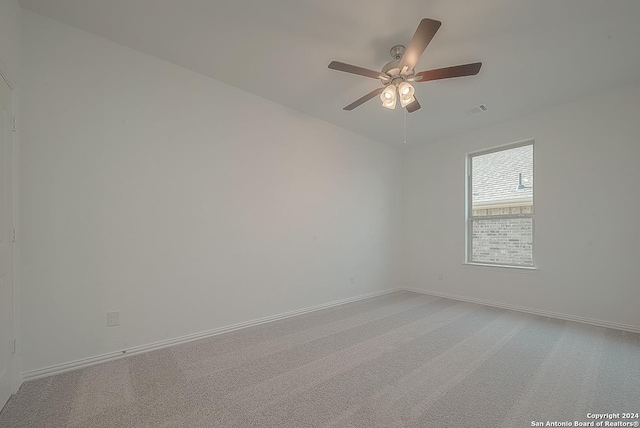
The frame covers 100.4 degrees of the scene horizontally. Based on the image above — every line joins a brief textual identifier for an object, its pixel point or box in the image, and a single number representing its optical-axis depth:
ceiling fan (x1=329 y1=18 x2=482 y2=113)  1.82
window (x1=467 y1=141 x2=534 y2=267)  3.80
